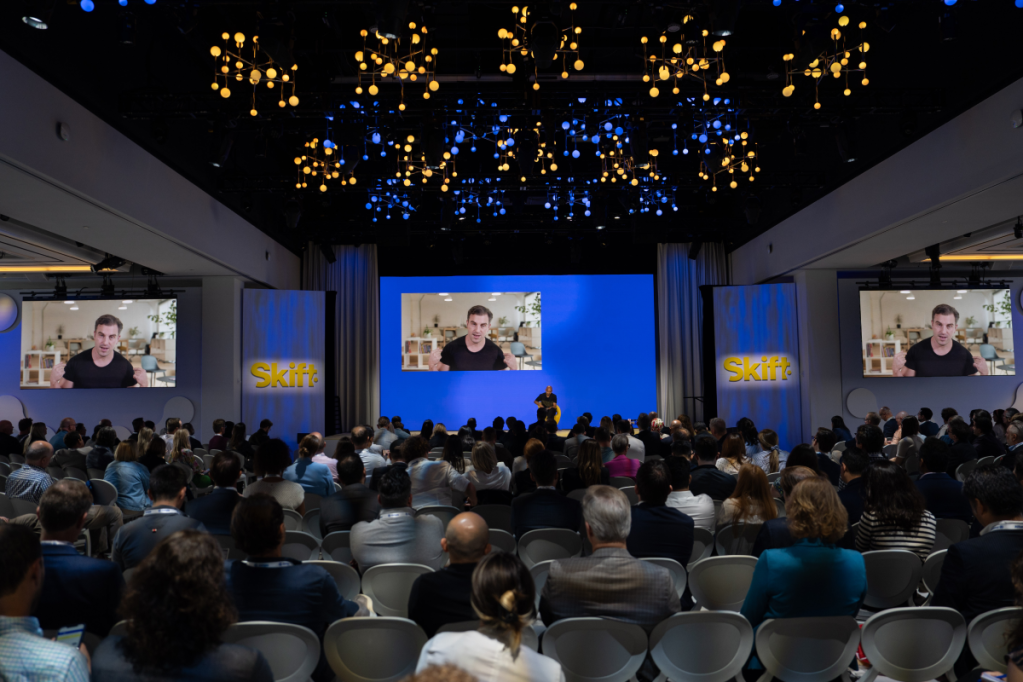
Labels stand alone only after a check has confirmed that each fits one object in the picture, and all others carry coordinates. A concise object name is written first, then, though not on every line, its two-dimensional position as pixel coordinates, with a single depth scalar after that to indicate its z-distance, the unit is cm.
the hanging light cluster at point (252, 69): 611
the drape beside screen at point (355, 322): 1617
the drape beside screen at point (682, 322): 1630
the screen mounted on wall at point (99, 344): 1332
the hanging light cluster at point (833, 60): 631
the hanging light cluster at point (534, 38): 617
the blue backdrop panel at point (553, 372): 1630
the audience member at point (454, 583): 277
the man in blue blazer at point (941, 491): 493
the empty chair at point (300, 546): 433
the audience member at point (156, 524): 372
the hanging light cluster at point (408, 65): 620
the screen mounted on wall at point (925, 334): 1351
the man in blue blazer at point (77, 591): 281
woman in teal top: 301
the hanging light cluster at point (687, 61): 614
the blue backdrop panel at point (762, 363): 1404
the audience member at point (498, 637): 190
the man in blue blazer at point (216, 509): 466
